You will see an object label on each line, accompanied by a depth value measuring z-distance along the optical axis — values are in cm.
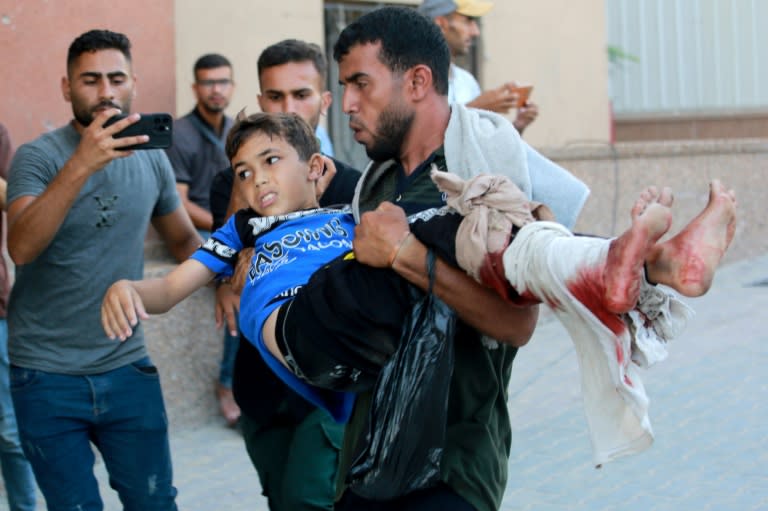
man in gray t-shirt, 418
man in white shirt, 687
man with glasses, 724
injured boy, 237
